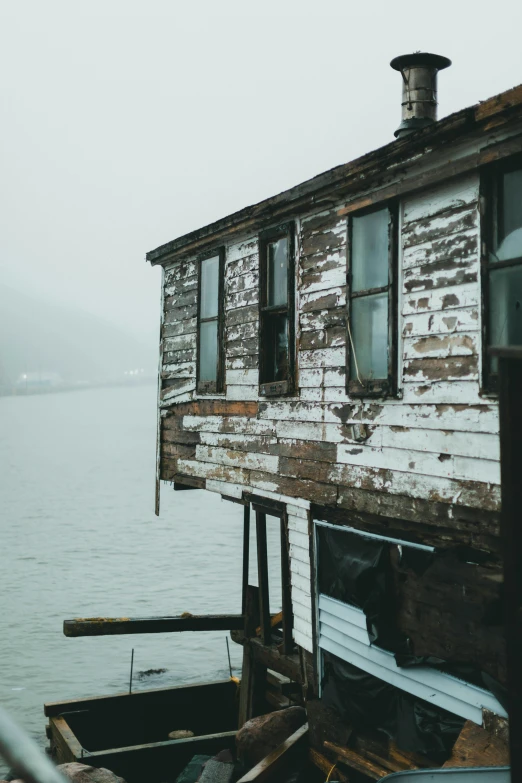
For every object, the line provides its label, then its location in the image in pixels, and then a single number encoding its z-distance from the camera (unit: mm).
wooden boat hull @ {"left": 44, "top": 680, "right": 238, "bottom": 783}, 10859
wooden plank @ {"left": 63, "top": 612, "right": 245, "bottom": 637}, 11859
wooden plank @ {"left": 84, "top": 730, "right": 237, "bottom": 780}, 10672
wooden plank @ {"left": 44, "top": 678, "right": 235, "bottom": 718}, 12117
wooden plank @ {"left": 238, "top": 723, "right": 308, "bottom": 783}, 8922
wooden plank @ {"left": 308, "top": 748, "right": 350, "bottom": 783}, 8922
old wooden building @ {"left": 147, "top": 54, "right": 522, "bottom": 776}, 6785
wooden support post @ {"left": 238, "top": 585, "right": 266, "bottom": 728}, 11945
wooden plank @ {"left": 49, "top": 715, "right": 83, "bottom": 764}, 10688
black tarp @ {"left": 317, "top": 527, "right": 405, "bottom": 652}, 7980
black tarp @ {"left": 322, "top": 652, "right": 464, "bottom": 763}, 7457
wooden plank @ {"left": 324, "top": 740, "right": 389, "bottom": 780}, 8188
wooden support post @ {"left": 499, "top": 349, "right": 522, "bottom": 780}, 5039
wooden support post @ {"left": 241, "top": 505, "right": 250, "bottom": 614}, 13688
